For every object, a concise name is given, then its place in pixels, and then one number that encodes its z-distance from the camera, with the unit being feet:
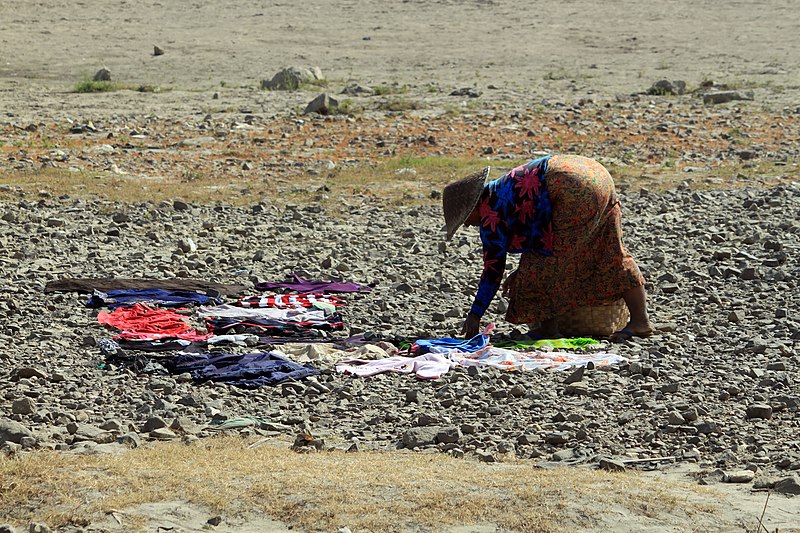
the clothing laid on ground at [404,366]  48.14
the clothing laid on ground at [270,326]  54.70
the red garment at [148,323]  53.88
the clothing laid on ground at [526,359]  48.95
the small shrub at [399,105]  139.13
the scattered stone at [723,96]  145.59
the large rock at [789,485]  34.03
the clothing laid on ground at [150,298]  59.47
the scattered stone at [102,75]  168.14
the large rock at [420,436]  40.11
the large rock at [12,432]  38.50
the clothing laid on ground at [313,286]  63.72
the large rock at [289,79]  160.86
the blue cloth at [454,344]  51.24
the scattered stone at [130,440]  39.09
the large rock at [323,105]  134.00
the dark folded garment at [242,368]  47.26
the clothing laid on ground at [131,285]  62.08
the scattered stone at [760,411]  41.86
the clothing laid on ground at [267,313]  57.00
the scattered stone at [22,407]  42.50
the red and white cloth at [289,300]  59.72
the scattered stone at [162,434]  40.01
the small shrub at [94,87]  158.92
